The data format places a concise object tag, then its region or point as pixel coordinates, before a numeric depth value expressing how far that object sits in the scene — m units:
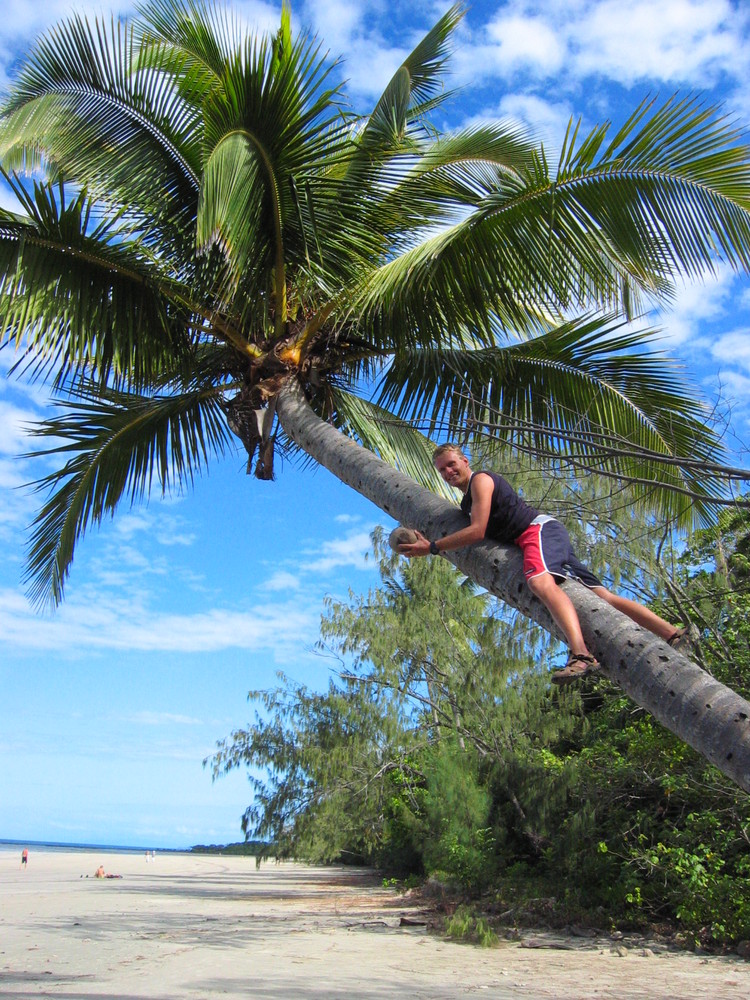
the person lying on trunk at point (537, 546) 3.15
